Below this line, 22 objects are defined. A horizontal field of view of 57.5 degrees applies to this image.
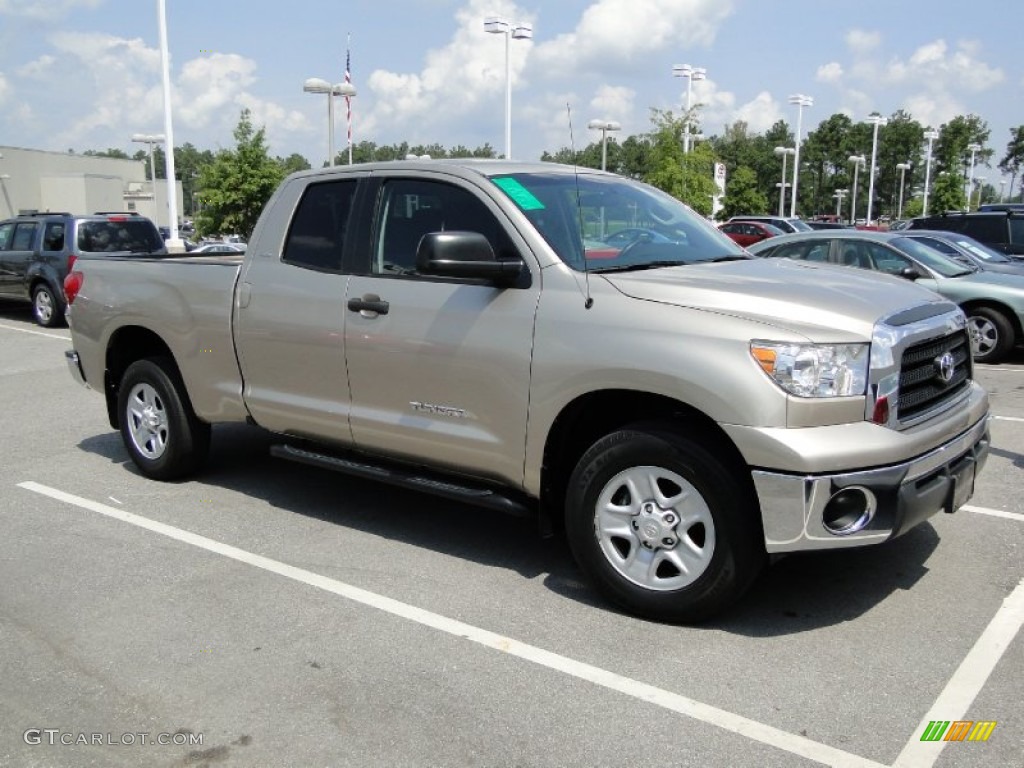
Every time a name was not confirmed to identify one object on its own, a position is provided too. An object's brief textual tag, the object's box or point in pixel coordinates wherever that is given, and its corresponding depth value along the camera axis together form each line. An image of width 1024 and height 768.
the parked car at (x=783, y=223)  27.11
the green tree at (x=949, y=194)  47.78
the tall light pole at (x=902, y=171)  77.06
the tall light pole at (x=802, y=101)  52.94
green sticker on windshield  4.48
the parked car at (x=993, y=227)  15.73
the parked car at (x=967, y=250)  12.01
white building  68.44
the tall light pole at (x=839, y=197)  81.54
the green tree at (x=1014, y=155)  97.75
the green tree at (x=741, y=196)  53.50
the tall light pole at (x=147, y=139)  42.72
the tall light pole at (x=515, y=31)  25.55
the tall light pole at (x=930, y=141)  65.62
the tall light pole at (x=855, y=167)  65.57
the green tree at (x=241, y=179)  30.25
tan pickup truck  3.62
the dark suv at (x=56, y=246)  15.27
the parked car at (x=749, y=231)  25.91
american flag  24.06
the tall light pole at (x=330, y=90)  20.11
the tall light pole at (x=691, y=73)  37.22
